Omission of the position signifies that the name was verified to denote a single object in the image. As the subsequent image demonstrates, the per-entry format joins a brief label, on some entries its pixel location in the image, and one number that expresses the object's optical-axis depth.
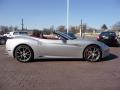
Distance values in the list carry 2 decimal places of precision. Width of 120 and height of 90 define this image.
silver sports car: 3.68
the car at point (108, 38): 7.64
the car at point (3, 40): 10.20
